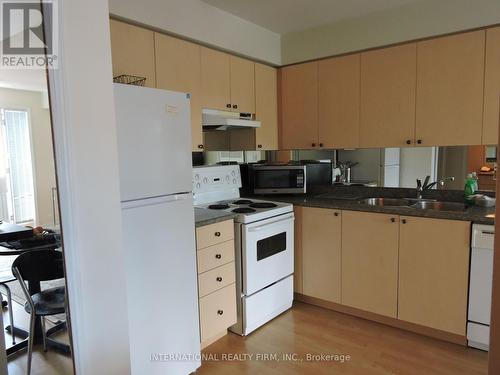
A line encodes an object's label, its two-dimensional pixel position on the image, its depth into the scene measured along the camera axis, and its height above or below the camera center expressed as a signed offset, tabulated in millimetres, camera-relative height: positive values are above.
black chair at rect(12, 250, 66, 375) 1443 -507
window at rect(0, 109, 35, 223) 1324 -22
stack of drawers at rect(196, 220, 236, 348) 2246 -807
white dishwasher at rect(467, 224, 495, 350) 2193 -836
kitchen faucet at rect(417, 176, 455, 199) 2789 -244
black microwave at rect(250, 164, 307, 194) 3184 -200
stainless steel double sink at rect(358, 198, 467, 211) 2762 -407
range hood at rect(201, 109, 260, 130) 2705 +287
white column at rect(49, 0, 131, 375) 1271 -79
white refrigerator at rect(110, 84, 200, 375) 1707 -360
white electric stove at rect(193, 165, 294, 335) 2498 -653
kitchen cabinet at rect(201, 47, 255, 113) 2693 +612
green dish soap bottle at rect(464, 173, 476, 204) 2648 -257
